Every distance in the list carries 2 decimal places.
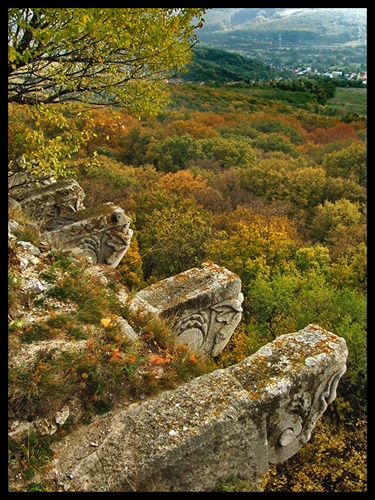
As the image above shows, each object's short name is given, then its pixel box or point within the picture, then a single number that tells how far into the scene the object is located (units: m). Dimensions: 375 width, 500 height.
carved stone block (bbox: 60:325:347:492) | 3.95
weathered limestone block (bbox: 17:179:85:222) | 11.09
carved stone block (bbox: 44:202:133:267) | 9.53
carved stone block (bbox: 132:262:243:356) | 7.20
